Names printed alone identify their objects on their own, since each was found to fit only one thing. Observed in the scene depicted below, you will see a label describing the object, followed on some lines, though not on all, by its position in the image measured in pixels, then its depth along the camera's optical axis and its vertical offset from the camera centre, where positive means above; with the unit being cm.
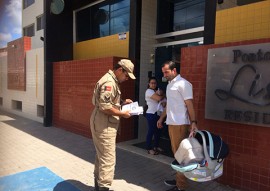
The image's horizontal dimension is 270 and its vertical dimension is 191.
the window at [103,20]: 747 +180
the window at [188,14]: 610 +161
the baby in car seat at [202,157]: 297 -98
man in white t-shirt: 341 -47
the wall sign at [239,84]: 345 -10
